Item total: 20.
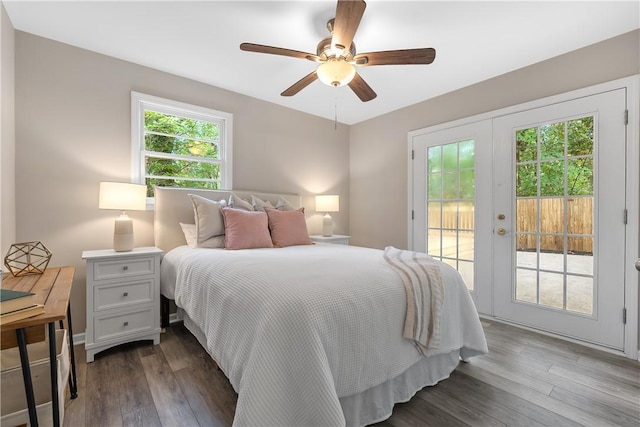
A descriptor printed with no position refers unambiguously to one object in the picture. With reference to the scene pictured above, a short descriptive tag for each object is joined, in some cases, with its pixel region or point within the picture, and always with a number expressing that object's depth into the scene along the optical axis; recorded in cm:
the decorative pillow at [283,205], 319
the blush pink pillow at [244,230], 245
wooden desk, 96
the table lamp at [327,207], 380
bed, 106
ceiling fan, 181
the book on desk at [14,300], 96
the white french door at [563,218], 221
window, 270
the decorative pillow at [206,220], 252
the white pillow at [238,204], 289
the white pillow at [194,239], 251
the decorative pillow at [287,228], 274
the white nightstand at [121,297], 203
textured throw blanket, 147
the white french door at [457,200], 296
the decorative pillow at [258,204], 300
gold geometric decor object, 166
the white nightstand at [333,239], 353
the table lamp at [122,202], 219
